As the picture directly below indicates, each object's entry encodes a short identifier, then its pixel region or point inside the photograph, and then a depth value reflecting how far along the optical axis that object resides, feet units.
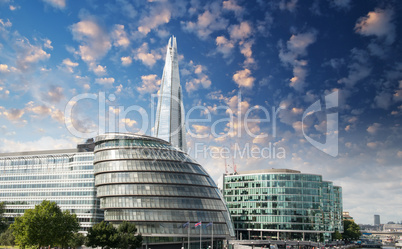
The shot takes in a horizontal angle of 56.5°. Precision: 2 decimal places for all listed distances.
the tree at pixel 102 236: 312.29
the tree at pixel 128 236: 317.01
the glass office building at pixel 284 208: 599.16
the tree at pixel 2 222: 399.95
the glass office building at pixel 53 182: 456.45
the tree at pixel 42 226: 315.78
